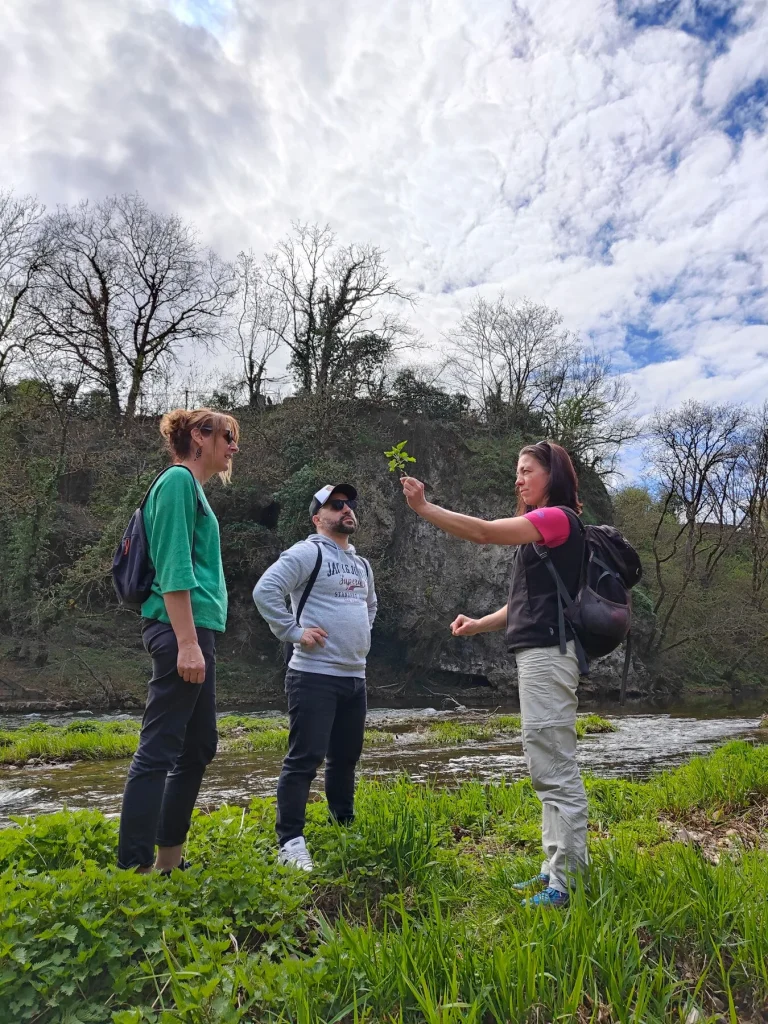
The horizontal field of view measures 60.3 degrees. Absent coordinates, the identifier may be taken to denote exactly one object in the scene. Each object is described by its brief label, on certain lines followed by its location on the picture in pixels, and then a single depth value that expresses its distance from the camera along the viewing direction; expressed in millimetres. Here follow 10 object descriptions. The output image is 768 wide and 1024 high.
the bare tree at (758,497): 38938
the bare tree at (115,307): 29875
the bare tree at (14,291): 24281
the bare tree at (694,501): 38125
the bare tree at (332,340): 33156
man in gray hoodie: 3842
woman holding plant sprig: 3133
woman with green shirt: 3086
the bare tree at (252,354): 34844
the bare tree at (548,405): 35656
